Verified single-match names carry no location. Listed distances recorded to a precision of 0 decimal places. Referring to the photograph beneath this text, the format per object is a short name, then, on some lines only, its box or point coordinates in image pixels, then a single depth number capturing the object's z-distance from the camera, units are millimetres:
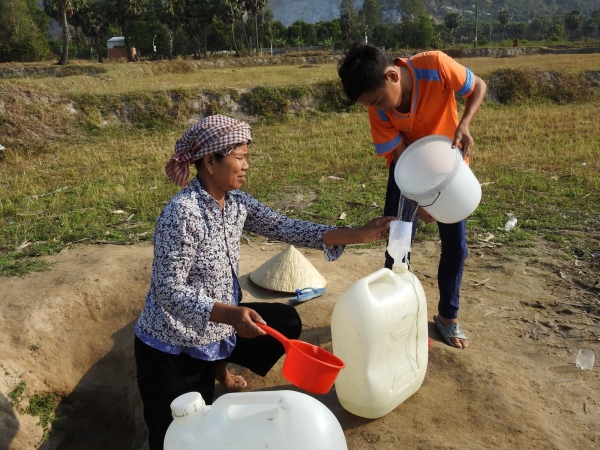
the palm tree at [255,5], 36281
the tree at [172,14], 32375
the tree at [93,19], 34469
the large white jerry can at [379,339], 1871
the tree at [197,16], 34219
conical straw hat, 3227
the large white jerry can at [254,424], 1407
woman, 1903
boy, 2137
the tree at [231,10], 33938
